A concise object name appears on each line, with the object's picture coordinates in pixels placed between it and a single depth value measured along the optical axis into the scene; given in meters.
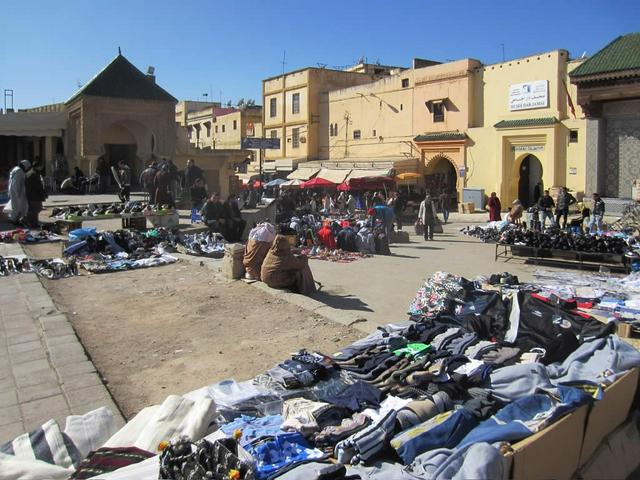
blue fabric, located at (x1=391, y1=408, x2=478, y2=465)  3.46
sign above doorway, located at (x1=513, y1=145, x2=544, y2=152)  27.33
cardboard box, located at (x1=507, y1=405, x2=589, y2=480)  3.26
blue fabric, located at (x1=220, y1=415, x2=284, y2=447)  3.73
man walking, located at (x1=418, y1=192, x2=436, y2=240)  18.78
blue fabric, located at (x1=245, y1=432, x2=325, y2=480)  3.37
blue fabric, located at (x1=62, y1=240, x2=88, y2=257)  11.78
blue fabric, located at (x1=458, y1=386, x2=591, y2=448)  3.40
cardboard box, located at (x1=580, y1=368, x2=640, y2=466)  4.03
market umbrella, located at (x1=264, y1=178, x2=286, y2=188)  36.06
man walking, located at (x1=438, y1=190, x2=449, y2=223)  26.20
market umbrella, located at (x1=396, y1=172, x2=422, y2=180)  32.19
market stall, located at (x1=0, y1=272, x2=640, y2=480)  3.27
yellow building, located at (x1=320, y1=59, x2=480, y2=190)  31.22
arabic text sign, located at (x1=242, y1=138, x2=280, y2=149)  26.23
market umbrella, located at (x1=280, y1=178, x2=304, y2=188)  34.59
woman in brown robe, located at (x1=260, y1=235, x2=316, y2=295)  9.03
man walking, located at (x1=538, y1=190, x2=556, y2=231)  20.33
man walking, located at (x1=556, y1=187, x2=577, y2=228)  20.73
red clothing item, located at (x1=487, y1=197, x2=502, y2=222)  21.73
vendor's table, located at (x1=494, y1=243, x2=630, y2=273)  11.85
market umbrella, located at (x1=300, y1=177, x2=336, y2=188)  32.41
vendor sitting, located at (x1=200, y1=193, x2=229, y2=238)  14.69
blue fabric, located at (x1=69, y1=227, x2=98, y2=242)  12.20
